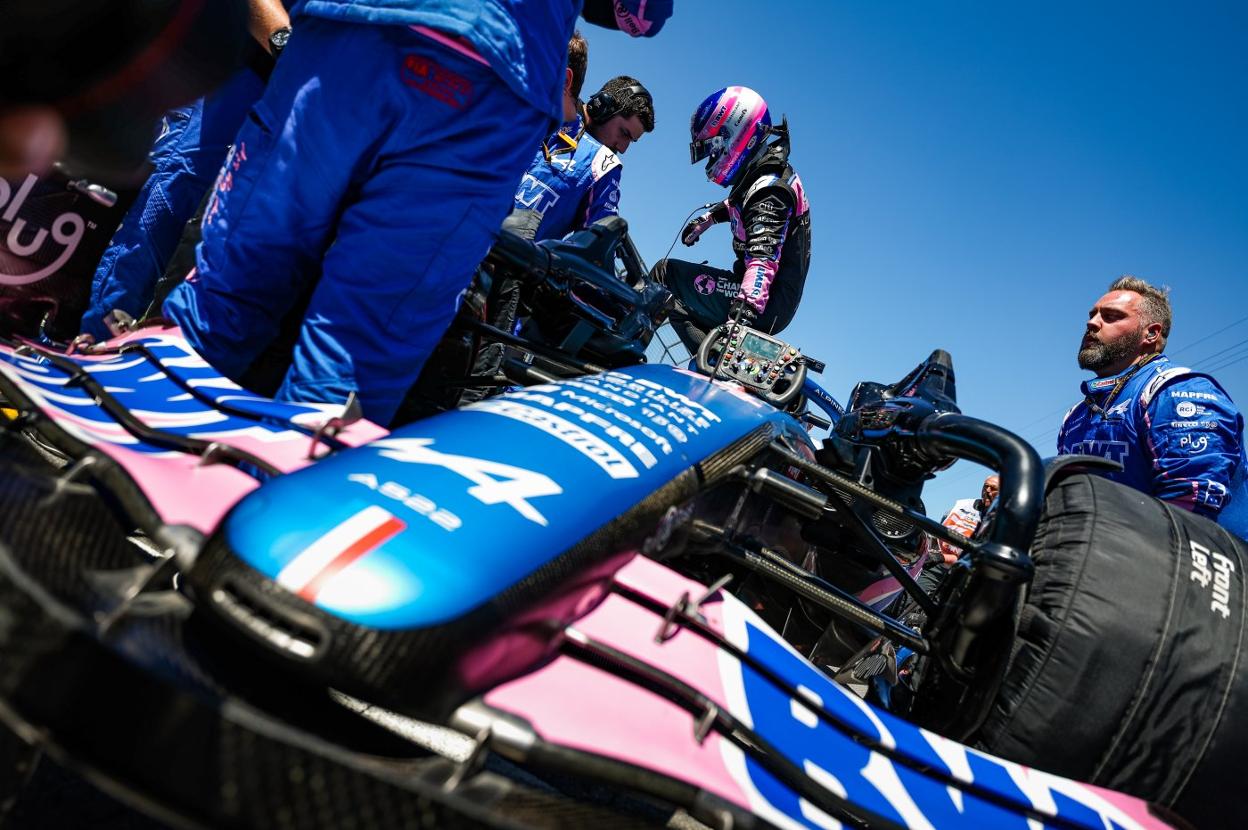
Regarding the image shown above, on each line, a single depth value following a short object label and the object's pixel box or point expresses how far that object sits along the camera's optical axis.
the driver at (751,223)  4.99
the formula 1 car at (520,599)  0.88
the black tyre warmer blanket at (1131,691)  1.54
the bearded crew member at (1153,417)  3.79
